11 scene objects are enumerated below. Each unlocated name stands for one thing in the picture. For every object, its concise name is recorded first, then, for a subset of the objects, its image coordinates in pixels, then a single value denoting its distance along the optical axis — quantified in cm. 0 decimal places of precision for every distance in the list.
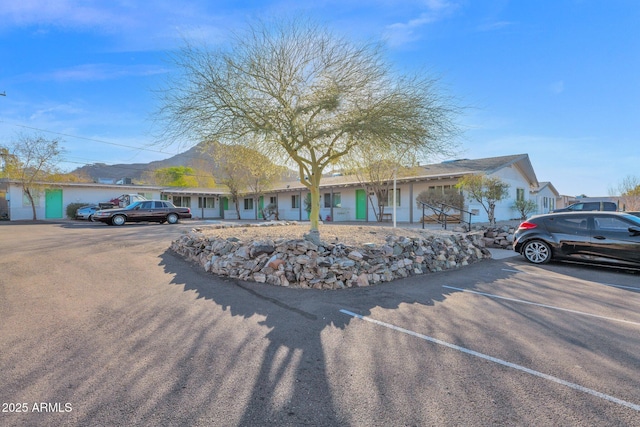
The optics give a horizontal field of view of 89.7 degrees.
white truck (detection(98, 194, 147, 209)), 2458
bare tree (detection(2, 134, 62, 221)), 2366
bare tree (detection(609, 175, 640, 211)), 2259
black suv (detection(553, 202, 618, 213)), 1669
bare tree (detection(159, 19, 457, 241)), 818
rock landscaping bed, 604
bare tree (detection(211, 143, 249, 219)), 2631
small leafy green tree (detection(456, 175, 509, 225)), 1558
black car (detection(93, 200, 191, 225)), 1869
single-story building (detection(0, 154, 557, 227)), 1961
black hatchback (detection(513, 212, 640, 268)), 729
